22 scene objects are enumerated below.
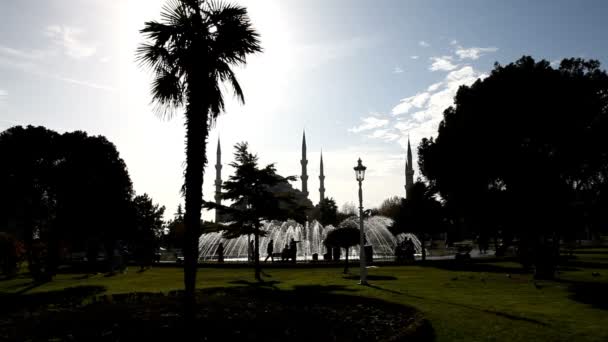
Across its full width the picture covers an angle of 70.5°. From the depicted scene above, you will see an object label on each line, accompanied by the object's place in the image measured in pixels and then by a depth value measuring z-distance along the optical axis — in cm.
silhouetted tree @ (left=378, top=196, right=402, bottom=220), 10779
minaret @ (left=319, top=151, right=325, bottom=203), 12912
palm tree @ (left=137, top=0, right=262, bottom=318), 1095
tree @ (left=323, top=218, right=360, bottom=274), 2647
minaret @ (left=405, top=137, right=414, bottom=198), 12469
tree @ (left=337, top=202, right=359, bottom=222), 14525
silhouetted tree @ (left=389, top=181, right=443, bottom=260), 3706
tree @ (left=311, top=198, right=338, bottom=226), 7794
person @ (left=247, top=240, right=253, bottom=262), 3275
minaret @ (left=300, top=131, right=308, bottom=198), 12669
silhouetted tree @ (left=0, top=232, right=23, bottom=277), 2875
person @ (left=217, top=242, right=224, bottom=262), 3601
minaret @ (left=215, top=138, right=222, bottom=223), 12122
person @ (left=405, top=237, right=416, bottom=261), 3482
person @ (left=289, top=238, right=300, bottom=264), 3225
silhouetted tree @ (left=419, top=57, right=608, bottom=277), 2791
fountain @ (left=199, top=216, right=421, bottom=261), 4647
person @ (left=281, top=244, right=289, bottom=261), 3285
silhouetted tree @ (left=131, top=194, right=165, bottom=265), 3399
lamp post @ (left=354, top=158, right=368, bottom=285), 1895
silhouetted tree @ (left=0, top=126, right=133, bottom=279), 4306
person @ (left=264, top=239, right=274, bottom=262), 3160
